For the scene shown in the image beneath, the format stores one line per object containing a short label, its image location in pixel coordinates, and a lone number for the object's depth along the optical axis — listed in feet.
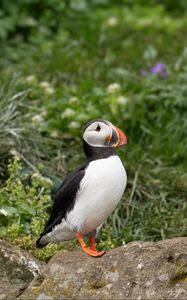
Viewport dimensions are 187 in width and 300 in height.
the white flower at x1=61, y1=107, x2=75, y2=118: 49.03
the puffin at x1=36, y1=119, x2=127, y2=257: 30.89
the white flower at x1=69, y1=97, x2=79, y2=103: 50.68
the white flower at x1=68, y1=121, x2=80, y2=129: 48.47
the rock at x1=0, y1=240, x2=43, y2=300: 31.96
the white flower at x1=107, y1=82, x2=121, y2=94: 52.34
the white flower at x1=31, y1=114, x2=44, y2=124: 47.62
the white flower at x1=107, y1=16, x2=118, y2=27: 67.41
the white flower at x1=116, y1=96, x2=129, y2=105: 51.16
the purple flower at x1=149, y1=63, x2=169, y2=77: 56.18
